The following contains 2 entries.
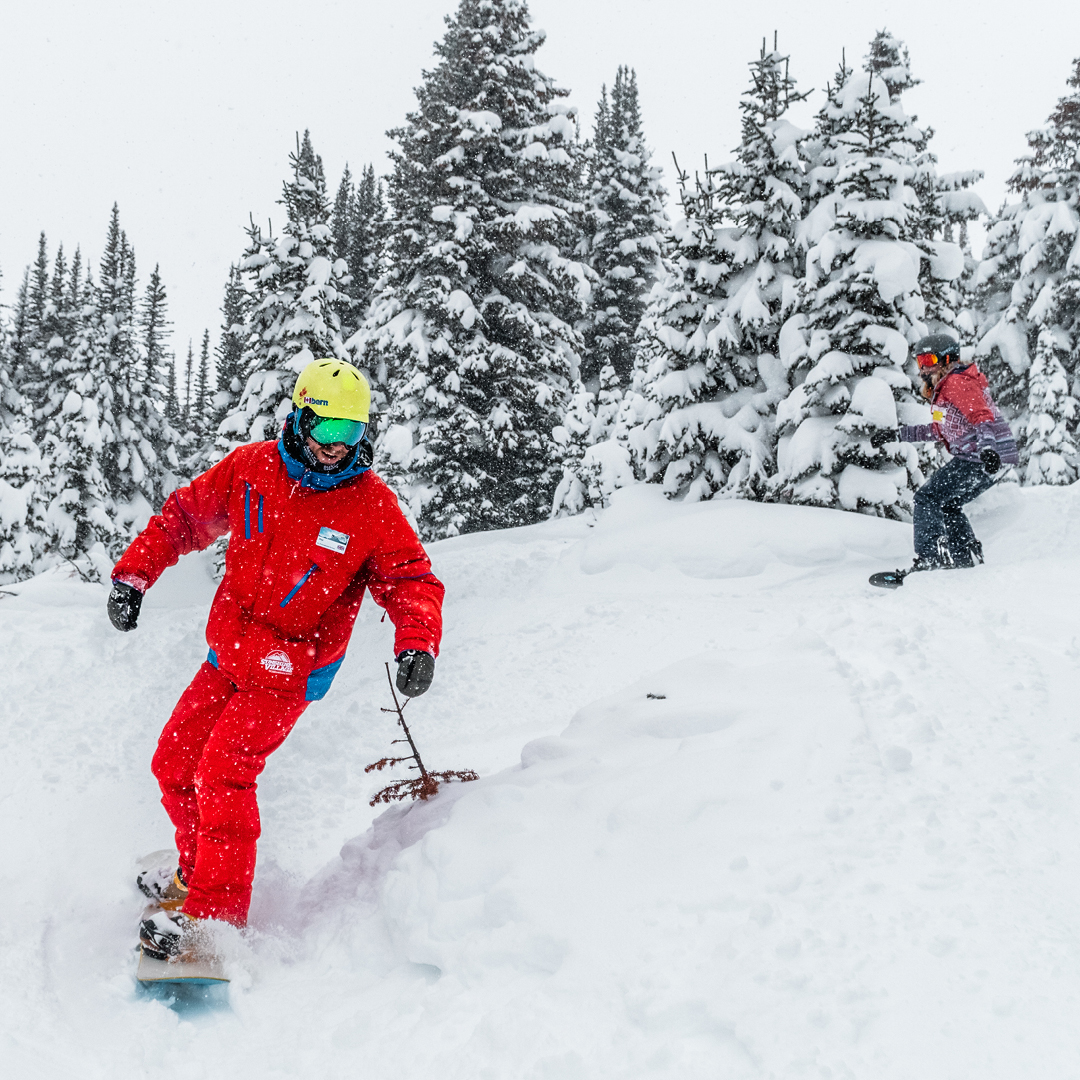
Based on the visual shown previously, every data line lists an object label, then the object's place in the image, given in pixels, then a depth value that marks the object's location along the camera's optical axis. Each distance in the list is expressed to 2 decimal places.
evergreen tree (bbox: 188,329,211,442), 38.34
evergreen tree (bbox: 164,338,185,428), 54.04
